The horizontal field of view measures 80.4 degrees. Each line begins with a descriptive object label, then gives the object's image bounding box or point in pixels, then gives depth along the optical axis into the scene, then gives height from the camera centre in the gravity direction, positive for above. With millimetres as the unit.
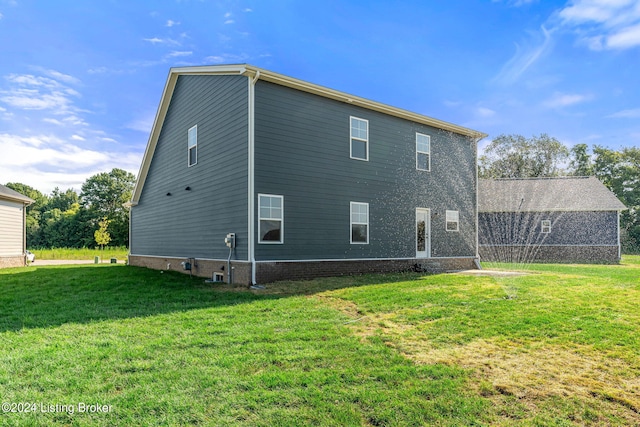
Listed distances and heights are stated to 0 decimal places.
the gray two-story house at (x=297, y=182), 9852 +1463
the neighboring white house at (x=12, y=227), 16594 +86
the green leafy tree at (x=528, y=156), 36062 +6904
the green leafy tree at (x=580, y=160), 37875 +6804
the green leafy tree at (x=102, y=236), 35250 -678
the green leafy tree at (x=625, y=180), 32281 +4502
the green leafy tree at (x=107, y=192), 45969 +4467
